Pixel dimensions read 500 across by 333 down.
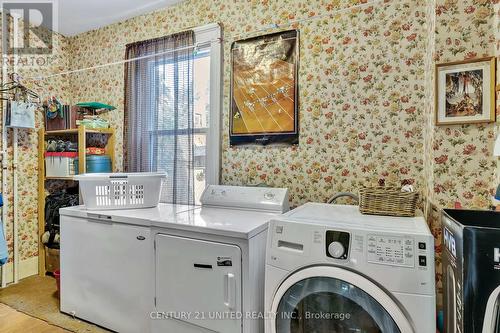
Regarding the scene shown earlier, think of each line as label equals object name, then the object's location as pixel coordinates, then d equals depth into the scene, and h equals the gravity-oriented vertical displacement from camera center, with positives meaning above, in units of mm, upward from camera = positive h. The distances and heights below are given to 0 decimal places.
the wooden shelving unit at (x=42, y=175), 3123 -126
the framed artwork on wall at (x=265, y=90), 2252 +594
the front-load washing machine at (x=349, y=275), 1112 -465
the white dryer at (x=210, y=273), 1534 -613
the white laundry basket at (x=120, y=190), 2207 -206
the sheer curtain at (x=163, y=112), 2574 +478
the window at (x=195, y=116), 2637 +437
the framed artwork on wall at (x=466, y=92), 1354 +349
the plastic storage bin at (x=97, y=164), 2927 -8
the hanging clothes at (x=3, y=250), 2327 -705
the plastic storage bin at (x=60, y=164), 2938 -8
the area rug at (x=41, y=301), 2188 -1212
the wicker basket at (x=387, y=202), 1525 -206
